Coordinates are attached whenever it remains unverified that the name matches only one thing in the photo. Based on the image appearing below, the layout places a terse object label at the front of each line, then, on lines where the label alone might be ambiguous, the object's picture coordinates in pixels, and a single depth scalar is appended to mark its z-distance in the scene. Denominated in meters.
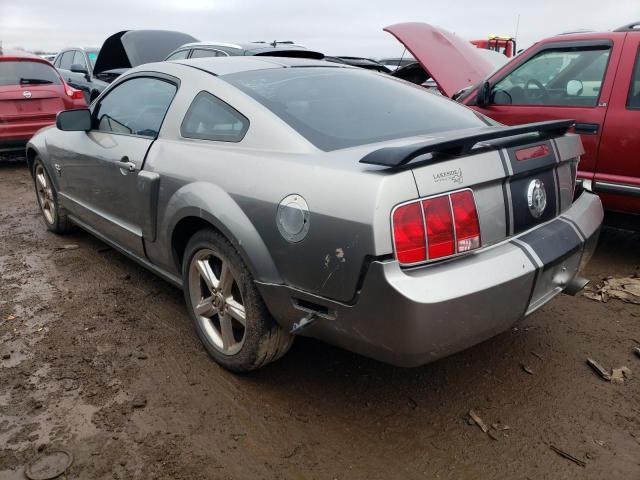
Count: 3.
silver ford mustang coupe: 2.00
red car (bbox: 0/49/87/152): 7.38
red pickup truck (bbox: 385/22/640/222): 3.93
